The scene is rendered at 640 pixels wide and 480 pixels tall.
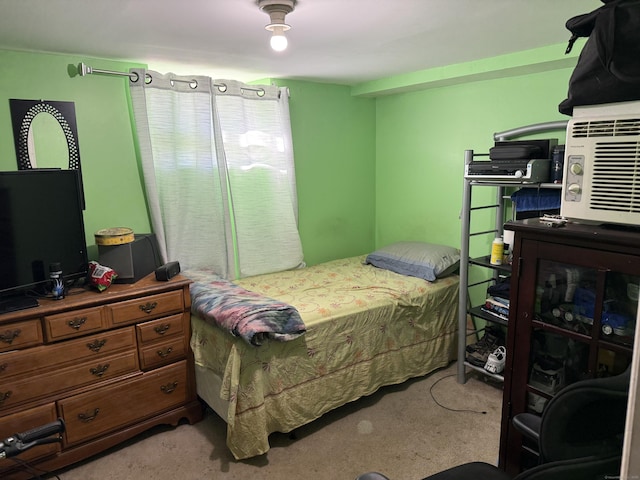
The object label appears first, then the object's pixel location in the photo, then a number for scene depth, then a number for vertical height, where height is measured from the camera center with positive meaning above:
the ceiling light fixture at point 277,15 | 1.71 +0.65
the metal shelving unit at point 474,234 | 2.71 -0.46
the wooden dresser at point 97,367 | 1.99 -0.98
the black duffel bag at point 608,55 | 1.06 +0.29
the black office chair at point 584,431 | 0.84 -0.55
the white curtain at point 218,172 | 2.79 +0.01
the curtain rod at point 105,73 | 2.50 +0.62
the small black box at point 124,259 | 2.39 -0.47
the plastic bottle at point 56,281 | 2.13 -0.53
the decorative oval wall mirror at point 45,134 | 2.38 +0.24
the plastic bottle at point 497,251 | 2.73 -0.53
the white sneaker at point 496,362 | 2.75 -1.24
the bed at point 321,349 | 2.18 -1.03
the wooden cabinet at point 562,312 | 1.27 -0.48
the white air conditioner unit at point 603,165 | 1.16 +0.00
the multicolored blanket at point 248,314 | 2.09 -0.73
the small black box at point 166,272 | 2.43 -0.56
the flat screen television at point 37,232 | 2.08 -0.29
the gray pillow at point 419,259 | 3.10 -0.67
